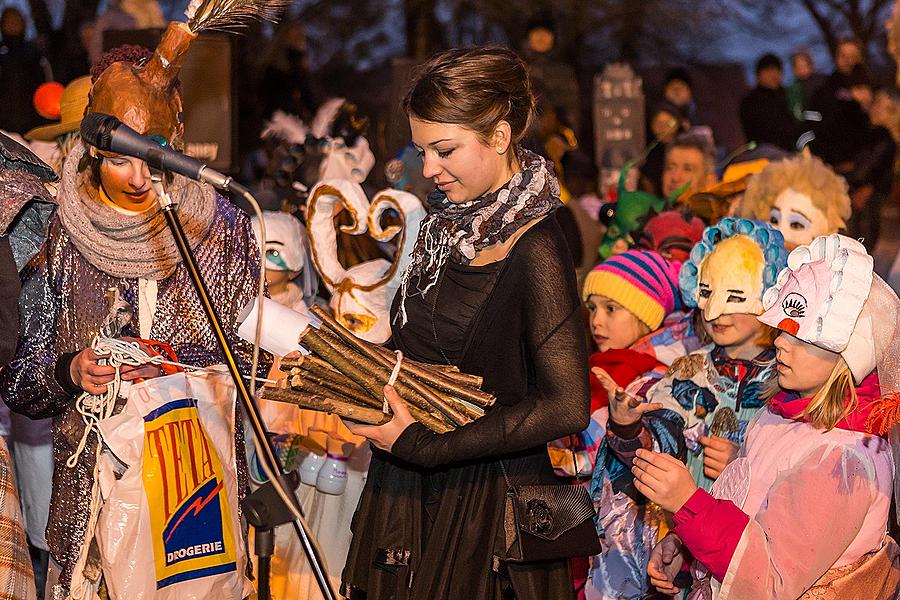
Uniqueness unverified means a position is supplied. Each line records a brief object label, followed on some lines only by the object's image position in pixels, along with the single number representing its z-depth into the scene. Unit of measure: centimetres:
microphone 265
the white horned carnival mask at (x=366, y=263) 459
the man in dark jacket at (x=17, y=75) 873
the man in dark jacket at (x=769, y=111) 1103
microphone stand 262
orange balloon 625
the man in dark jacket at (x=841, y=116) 1073
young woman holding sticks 296
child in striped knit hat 426
